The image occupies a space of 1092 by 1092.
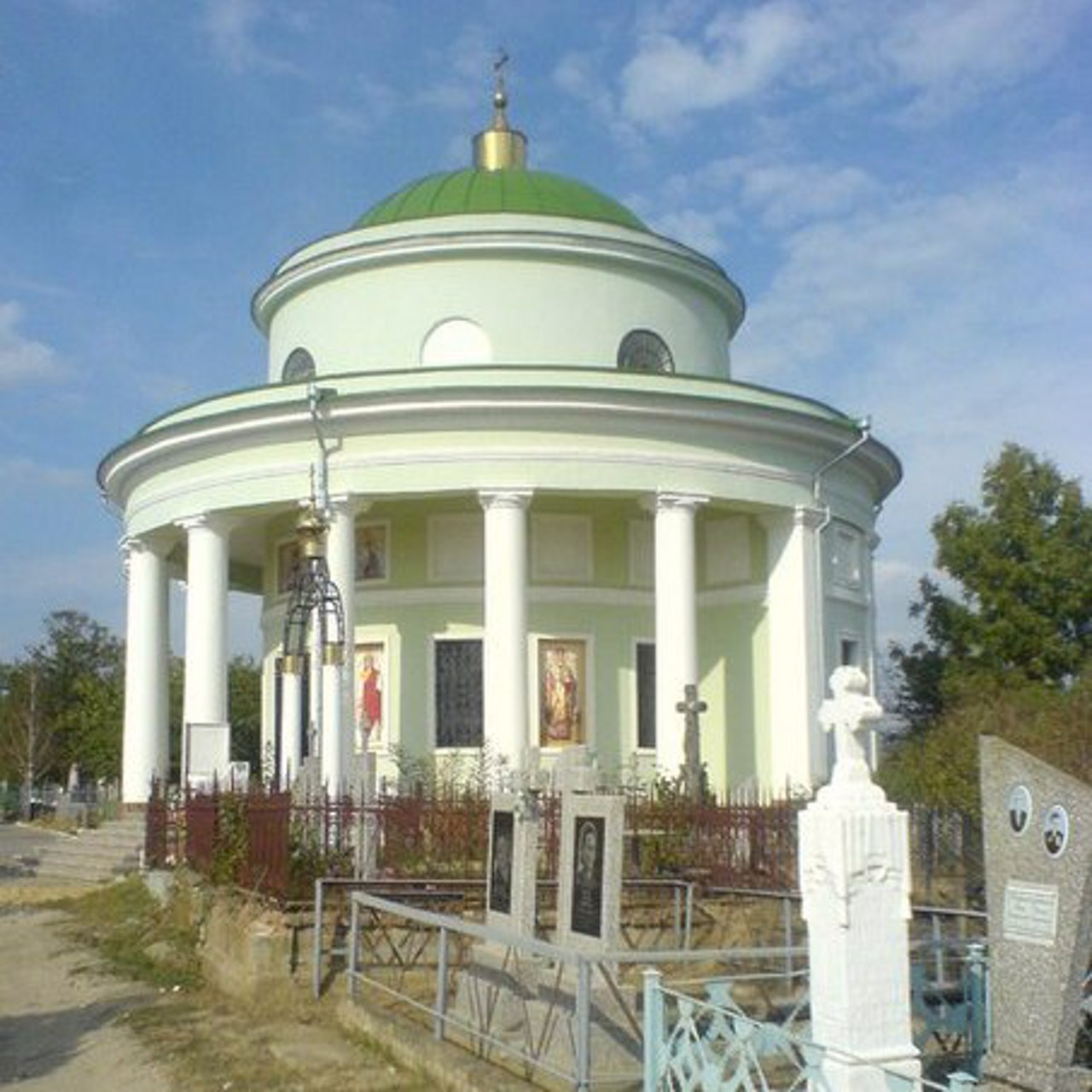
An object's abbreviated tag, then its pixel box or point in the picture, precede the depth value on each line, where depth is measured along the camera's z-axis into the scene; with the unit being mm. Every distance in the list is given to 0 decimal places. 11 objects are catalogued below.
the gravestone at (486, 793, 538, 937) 11227
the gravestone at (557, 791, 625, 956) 10086
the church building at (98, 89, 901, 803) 23094
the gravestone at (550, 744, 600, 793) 14688
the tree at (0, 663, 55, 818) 63688
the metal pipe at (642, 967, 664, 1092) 7781
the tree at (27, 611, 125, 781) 62406
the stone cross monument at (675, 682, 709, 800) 19750
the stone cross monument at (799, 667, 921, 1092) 7559
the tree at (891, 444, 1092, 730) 34469
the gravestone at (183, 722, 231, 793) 22173
